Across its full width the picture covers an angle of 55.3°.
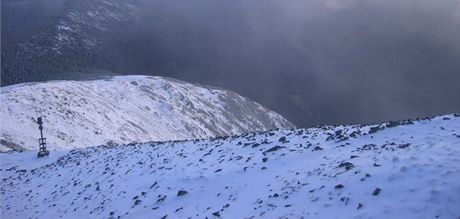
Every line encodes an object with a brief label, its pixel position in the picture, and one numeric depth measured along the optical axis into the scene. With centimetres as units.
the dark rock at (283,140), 1796
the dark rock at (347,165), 1344
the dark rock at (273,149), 1711
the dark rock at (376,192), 1155
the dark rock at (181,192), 1545
